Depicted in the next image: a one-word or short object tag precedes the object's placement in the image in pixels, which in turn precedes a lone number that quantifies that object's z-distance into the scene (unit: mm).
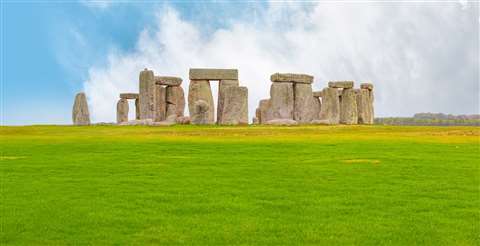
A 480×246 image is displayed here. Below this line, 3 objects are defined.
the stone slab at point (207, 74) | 40594
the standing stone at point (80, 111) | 43906
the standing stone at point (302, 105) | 42719
